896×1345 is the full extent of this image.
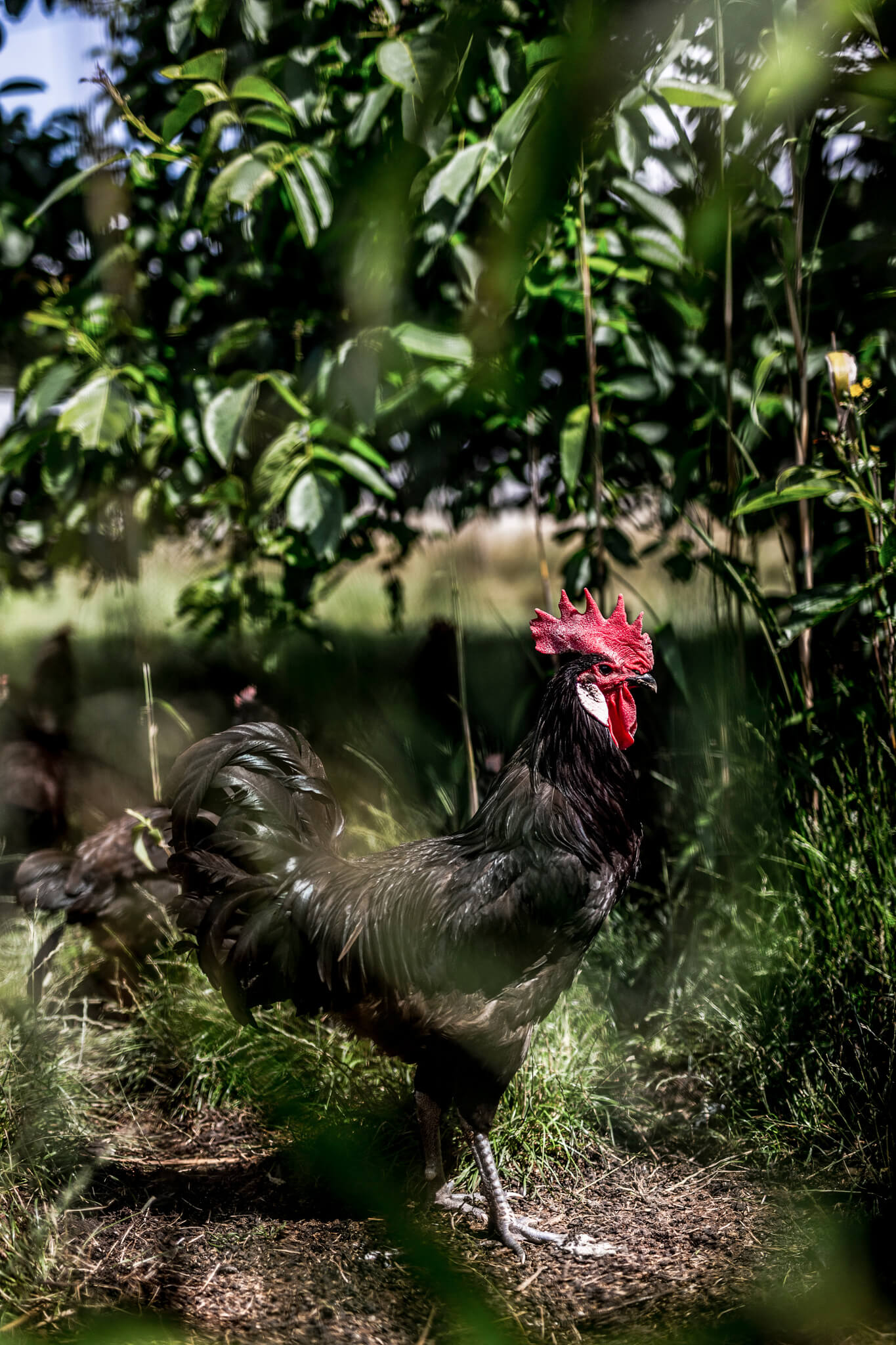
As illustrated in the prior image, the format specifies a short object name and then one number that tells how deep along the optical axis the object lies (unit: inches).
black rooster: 75.7
